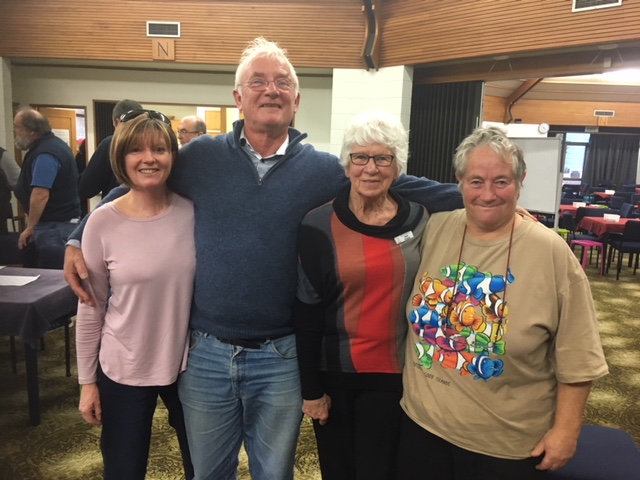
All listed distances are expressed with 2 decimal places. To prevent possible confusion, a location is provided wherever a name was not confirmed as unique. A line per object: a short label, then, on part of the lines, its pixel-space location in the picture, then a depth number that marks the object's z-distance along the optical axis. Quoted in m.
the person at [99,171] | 3.59
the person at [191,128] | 4.62
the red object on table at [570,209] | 9.08
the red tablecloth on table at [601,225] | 7.52
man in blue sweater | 1.63
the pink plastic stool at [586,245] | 7.50
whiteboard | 5.72
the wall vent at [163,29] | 6.66
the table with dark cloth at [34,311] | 2.77
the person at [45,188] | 3.96
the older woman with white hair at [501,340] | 1.38
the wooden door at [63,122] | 8.32
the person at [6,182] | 4.67
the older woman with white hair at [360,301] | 1.59
